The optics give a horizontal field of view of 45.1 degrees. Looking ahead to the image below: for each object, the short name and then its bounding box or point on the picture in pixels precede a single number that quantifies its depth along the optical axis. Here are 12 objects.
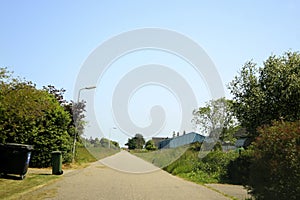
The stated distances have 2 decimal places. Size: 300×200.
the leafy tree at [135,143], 119.81
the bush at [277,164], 8.89
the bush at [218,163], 20.47
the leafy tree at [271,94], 25.09
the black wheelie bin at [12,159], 16.28
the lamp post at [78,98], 30.30
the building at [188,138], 61.41
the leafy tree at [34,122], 16.14
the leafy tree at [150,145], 85.44
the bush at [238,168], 18.92
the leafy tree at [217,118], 65.94
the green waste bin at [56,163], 20.73
